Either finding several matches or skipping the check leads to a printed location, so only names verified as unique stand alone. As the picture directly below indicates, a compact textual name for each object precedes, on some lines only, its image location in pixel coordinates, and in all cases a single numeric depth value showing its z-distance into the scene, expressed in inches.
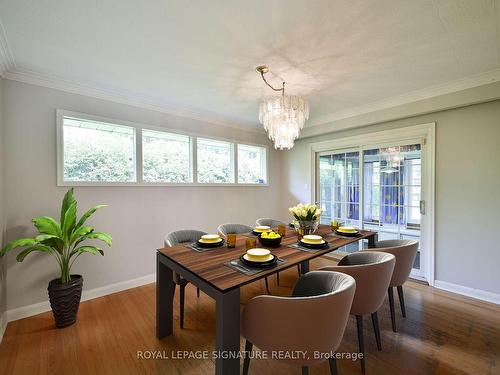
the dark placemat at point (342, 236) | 93.0
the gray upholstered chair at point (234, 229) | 113.1
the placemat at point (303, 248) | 74.7
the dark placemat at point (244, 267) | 55.9
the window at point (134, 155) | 102.6
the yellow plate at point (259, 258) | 60.5
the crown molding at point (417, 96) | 96.6
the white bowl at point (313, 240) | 78.4
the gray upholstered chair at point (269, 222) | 130.4
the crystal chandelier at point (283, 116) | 87.6
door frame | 116.1
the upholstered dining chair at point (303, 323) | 44.9
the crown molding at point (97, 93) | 89.6
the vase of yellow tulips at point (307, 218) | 91.3
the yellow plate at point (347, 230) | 97.7
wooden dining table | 47.9
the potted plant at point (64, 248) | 81.7
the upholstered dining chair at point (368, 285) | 61.6
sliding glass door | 126.6
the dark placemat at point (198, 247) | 74.8
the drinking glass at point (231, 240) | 78.7
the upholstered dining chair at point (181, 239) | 83.6
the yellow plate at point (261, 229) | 99.8
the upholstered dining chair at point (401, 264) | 78.7
